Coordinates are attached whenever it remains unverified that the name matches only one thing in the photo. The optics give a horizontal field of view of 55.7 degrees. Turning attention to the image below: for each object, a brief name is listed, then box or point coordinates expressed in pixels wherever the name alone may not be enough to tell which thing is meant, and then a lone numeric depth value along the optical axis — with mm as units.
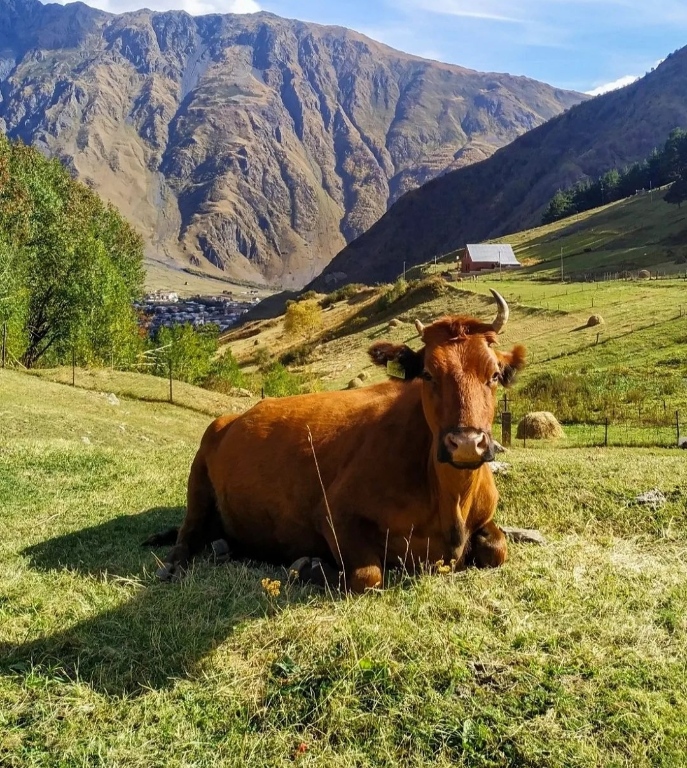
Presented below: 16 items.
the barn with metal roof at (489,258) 98500
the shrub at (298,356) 71500
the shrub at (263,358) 76500
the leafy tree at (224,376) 47500
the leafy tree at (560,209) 147250
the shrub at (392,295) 85625
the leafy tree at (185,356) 46784
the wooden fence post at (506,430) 23812
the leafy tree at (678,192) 107869
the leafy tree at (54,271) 40094
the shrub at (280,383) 43781
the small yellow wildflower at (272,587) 6024
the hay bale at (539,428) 27016
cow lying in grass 5969
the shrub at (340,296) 109944
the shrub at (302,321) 87812
